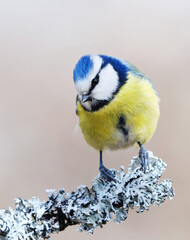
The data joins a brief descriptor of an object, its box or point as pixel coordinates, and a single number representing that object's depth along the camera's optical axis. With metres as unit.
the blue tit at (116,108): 2.46
